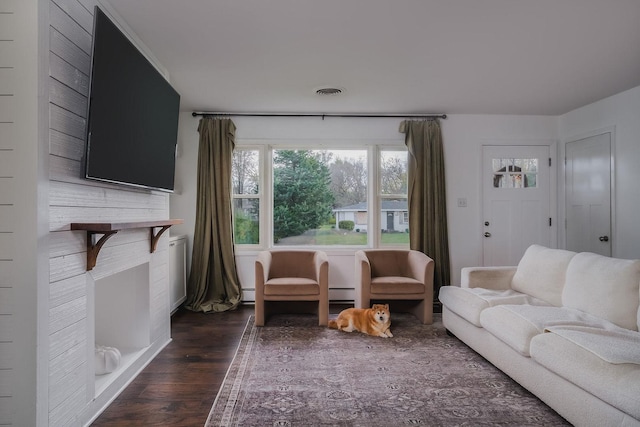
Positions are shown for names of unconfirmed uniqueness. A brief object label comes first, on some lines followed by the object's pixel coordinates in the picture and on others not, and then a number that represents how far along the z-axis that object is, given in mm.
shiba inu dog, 3246
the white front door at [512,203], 4578
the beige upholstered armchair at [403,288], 3539
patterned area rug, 1934
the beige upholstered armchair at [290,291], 3451
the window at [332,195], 4582
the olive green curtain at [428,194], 4402
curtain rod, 4422
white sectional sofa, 1625
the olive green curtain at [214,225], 4262
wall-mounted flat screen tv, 1777
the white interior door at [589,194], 3932
